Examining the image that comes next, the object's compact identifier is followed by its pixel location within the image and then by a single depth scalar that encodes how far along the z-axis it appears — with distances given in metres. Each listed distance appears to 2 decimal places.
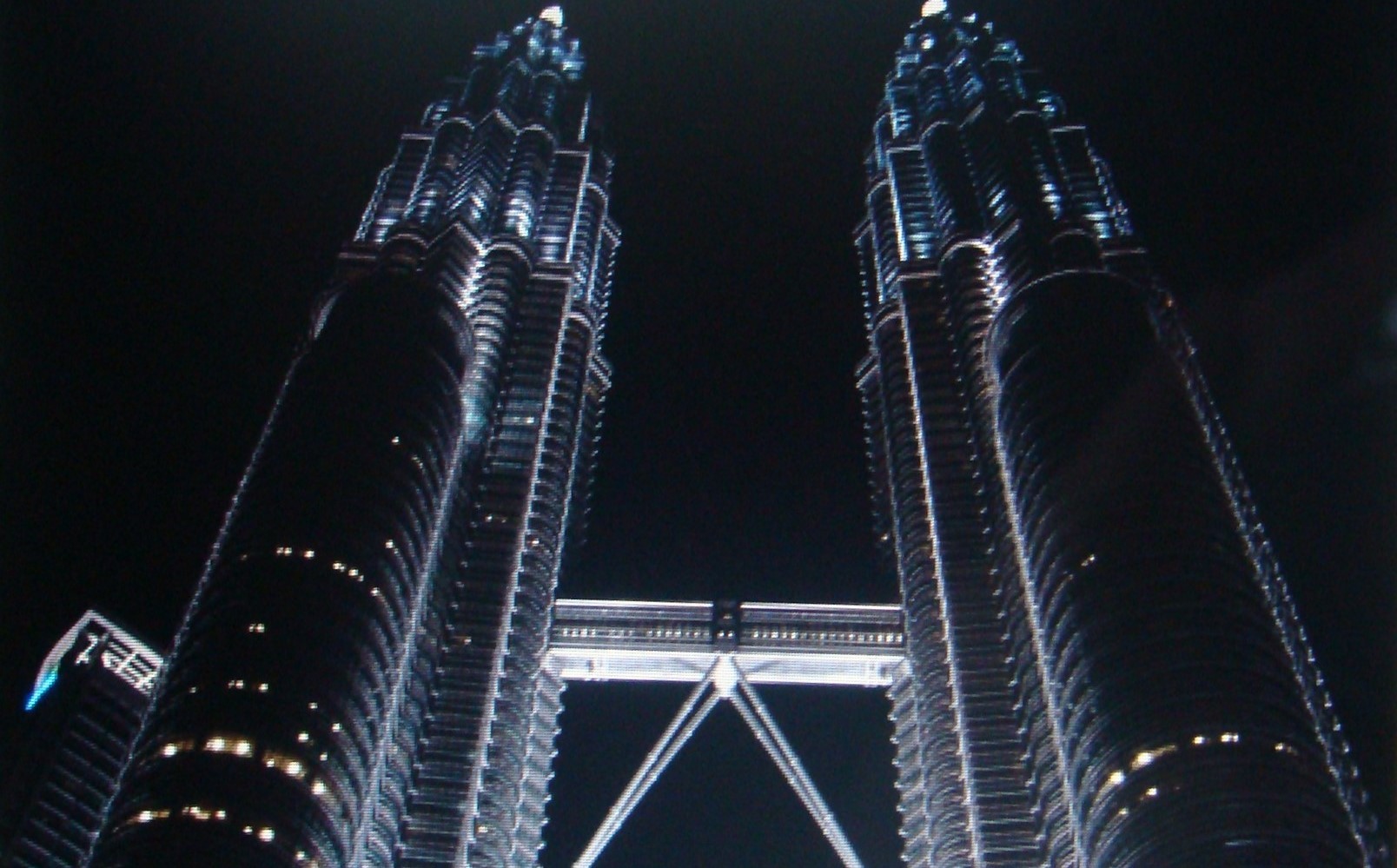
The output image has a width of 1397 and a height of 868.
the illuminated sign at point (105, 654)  120.19
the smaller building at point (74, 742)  109.38
